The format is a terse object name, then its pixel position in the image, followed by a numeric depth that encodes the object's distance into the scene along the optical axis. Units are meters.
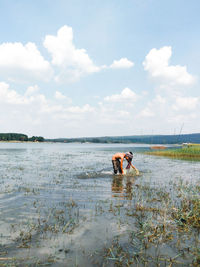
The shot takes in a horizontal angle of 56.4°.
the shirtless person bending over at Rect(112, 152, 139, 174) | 15.82
